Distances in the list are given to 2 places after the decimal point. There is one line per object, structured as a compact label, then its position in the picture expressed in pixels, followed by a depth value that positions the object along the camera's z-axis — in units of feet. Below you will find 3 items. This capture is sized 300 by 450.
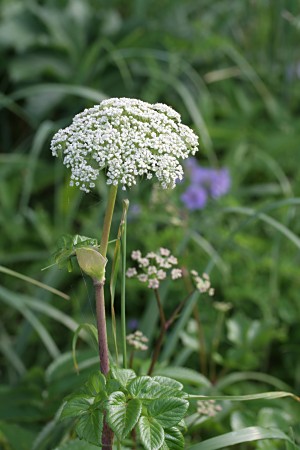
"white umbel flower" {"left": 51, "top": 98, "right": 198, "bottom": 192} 2.89
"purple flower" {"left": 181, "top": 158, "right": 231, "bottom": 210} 5.35
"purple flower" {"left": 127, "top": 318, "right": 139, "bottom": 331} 4.72
